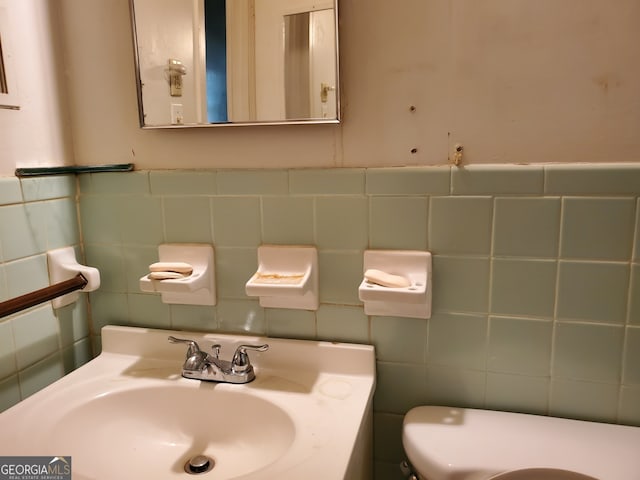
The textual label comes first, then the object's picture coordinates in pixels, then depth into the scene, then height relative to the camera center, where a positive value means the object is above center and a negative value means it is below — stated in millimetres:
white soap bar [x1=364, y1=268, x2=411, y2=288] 866 -213
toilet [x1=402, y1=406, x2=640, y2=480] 767 -480
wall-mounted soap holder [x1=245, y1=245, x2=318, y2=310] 953 -222
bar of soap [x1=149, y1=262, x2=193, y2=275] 979 -212
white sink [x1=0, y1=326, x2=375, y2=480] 829 -452
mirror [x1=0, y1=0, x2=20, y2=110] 924 +180
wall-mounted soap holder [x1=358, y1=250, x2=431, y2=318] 851 -223
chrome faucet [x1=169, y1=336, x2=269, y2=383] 968 -410
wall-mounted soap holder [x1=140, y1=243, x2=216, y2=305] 1020 -225
